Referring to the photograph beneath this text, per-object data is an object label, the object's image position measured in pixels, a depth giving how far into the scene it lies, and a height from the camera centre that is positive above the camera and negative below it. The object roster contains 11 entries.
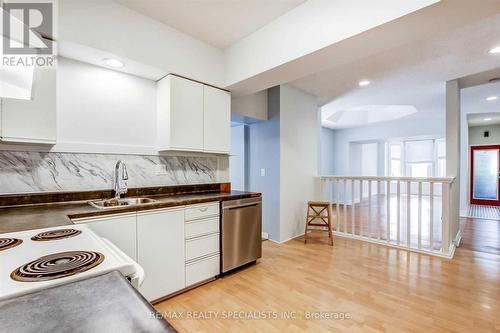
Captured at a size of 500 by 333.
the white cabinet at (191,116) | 2.46 +0.57
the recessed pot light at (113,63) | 2.15 +0.98
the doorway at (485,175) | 7.07 -0.25
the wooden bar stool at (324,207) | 3.61 -0.67
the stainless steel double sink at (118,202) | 2.07 -0.32
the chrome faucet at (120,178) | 2.27 -0.11
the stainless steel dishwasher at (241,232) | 2.53 -0.74
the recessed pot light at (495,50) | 2.78 +1.40
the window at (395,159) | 8.34 +0.28
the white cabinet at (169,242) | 1.82 -0.66
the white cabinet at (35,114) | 1.62 +0.38
